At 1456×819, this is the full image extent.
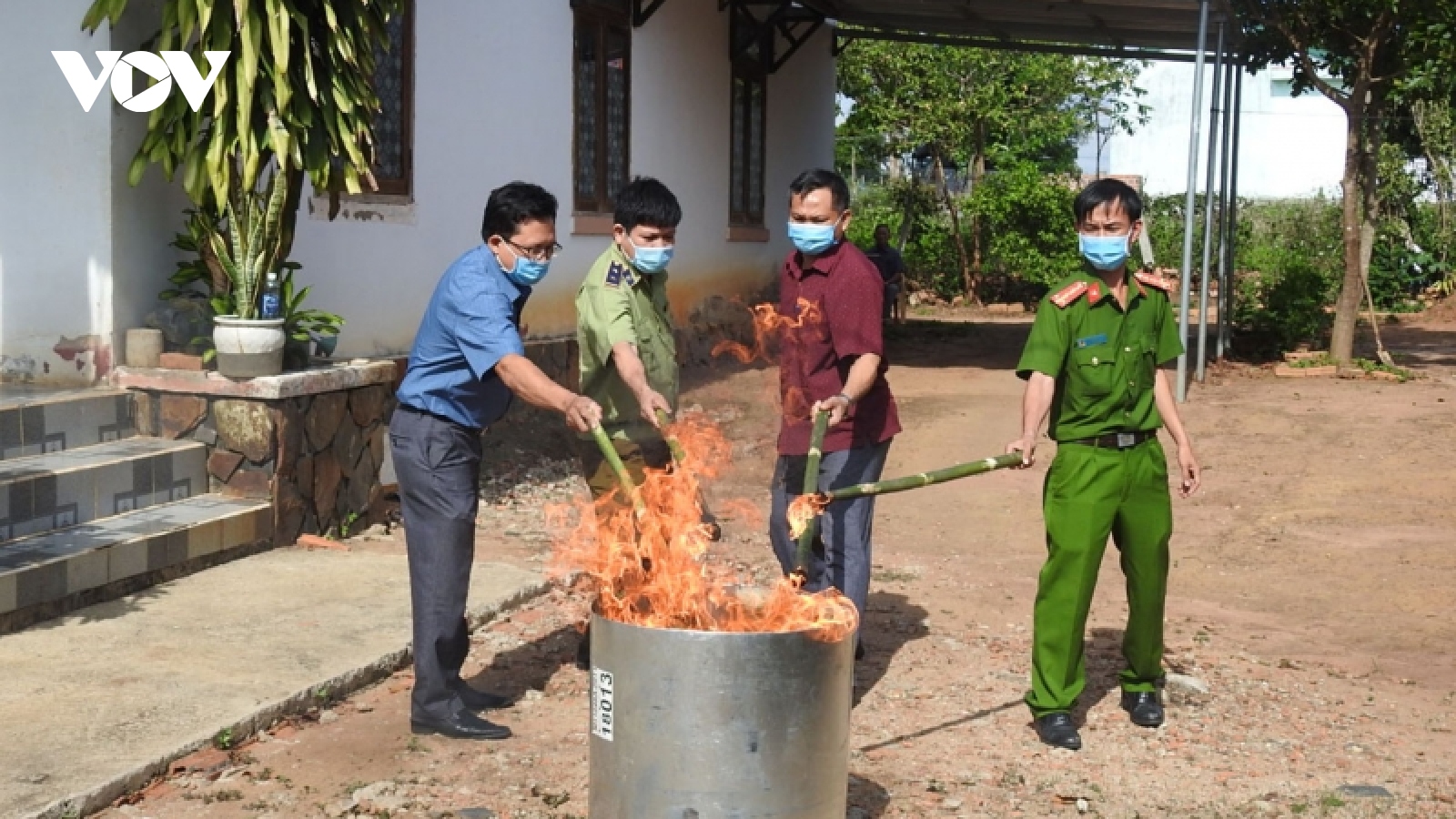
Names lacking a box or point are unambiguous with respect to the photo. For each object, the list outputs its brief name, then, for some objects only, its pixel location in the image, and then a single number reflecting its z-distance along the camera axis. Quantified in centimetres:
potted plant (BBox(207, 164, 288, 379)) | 689
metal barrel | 339
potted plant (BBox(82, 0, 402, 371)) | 668
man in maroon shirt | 536
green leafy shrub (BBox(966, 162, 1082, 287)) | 2338
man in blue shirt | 485
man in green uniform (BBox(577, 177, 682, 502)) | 542
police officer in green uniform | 509
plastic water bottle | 703
